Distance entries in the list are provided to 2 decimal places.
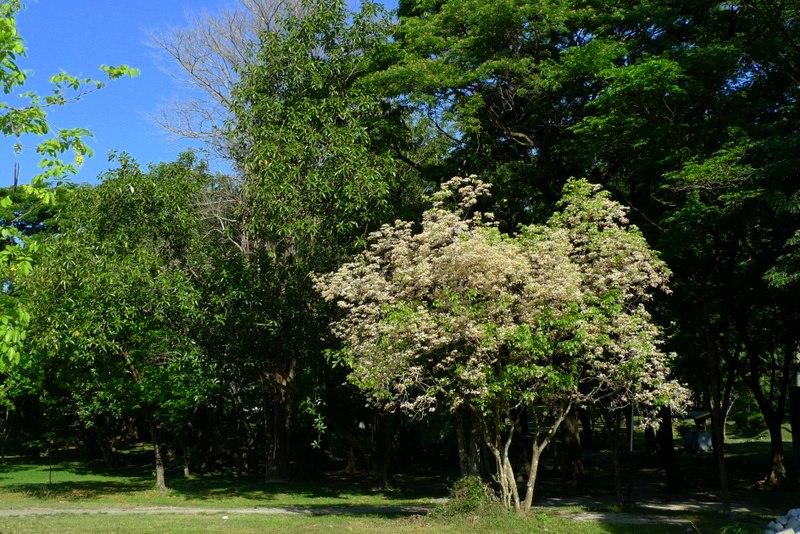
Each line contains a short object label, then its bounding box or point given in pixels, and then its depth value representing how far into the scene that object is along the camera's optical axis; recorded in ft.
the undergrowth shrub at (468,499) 42.83
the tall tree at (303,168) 54.75
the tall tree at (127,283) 55.01
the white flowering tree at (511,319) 39.70
